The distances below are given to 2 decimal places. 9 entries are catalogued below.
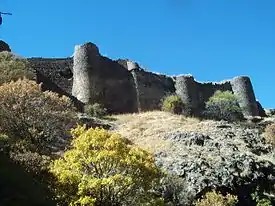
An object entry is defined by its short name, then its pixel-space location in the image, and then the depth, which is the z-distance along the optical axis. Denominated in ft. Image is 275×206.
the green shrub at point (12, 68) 87.46
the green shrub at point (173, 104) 117.45
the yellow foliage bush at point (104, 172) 47.20
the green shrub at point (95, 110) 106.97
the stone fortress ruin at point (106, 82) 116.79
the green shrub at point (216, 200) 59.25
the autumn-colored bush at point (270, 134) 86.16
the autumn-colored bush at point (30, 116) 64.75
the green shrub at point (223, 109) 125.21
